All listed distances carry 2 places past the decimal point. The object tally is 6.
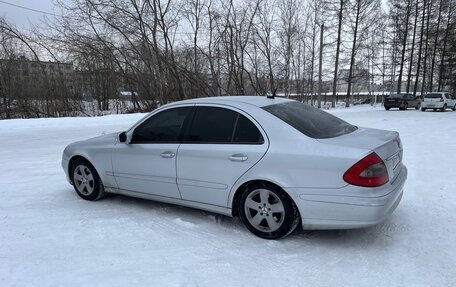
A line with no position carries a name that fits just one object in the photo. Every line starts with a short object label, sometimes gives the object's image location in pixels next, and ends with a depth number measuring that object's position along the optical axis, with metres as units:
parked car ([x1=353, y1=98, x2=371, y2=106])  50.03
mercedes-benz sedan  3.37
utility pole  30.52
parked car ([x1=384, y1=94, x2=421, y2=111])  30.88
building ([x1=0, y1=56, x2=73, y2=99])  27.73
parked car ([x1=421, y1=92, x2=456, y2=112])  27.91
